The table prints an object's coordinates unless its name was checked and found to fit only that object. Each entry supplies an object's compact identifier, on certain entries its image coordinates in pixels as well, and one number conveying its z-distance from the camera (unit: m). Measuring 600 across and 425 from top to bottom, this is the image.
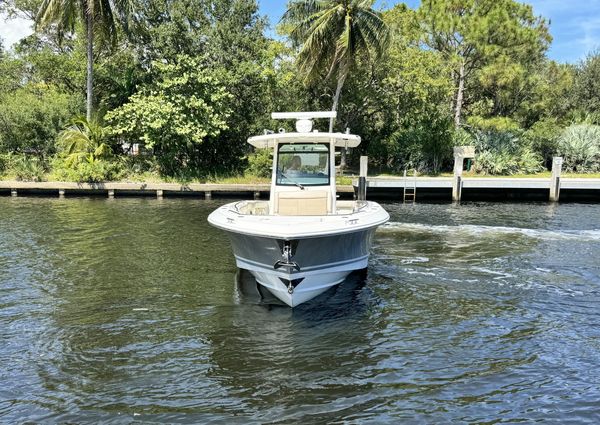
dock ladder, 24.88
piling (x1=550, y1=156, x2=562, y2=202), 24.48
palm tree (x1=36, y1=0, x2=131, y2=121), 26.91
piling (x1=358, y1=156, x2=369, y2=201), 23.92
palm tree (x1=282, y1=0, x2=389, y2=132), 25.92
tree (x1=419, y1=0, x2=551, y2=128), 28.80
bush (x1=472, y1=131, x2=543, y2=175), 31.28
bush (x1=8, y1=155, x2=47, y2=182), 26.75
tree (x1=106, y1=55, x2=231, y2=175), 26.39
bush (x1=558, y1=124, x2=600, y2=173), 31.77
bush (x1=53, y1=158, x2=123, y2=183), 25.88
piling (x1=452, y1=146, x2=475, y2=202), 24.74
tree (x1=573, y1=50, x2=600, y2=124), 38.97
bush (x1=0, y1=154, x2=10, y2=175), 27.95
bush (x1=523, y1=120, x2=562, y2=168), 32.84
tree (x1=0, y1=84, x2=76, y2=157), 28.77
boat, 8.88
